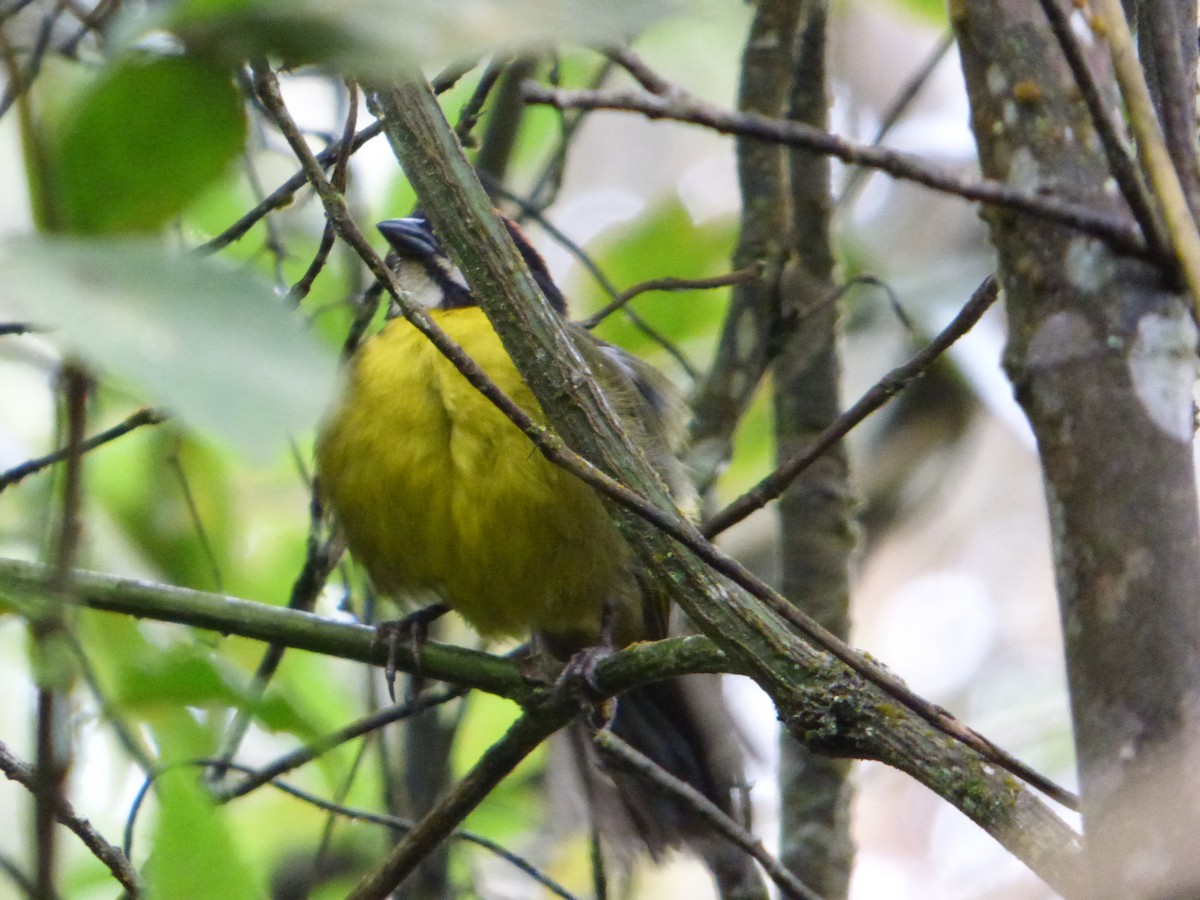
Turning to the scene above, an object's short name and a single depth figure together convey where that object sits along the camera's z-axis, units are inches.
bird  246.1
